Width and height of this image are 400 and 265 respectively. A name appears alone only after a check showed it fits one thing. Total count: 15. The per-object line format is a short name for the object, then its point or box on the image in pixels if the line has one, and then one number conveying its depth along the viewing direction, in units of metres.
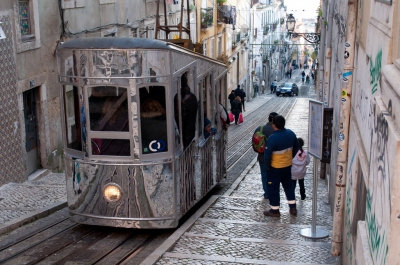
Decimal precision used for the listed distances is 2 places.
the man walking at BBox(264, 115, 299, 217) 8.58
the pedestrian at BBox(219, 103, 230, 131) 10.95
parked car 56.59
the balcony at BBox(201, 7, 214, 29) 33.97
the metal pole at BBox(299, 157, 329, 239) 7.91
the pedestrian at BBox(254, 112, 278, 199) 9.91
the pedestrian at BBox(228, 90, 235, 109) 24.96
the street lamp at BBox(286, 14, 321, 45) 24.92
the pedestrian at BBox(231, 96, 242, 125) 24.34
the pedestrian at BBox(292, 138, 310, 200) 9.92
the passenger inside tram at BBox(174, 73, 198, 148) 8.21
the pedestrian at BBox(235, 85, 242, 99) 26.23
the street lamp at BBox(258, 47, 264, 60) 59.54
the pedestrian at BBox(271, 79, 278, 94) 62.28
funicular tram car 7.55
